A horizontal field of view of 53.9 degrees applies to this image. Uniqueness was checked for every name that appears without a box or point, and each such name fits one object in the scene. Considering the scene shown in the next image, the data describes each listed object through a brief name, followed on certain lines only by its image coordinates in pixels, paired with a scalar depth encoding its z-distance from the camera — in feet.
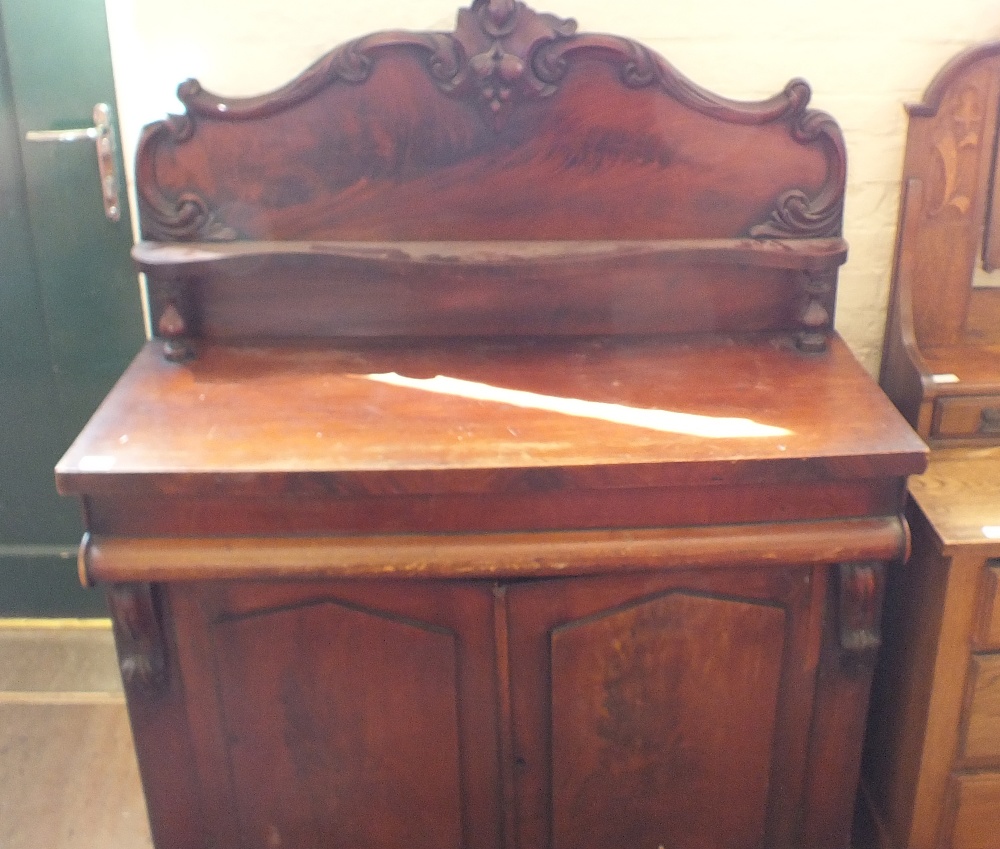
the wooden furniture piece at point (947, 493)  4.52
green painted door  5.84
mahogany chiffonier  4.08
